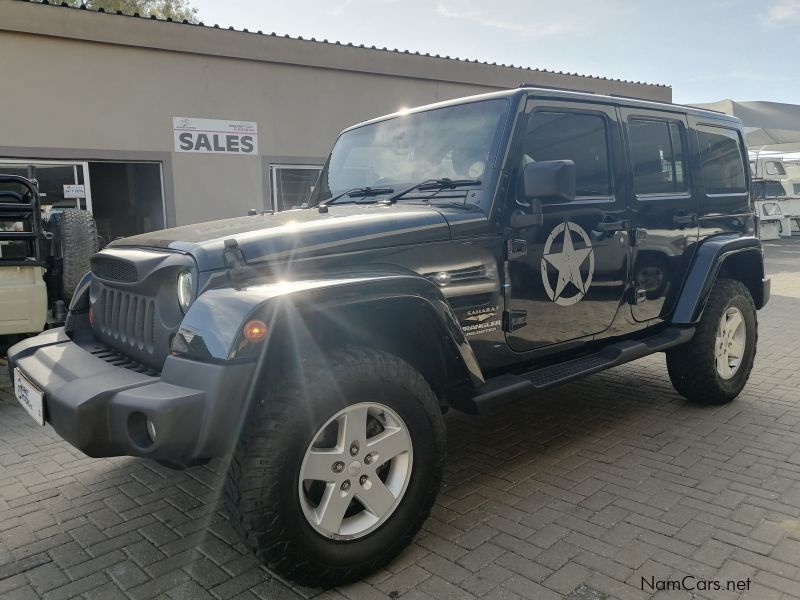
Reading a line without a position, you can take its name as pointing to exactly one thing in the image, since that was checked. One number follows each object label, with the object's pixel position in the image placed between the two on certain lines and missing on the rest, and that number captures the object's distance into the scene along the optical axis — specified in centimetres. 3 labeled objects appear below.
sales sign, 976
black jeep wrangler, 222
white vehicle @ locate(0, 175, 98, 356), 448
